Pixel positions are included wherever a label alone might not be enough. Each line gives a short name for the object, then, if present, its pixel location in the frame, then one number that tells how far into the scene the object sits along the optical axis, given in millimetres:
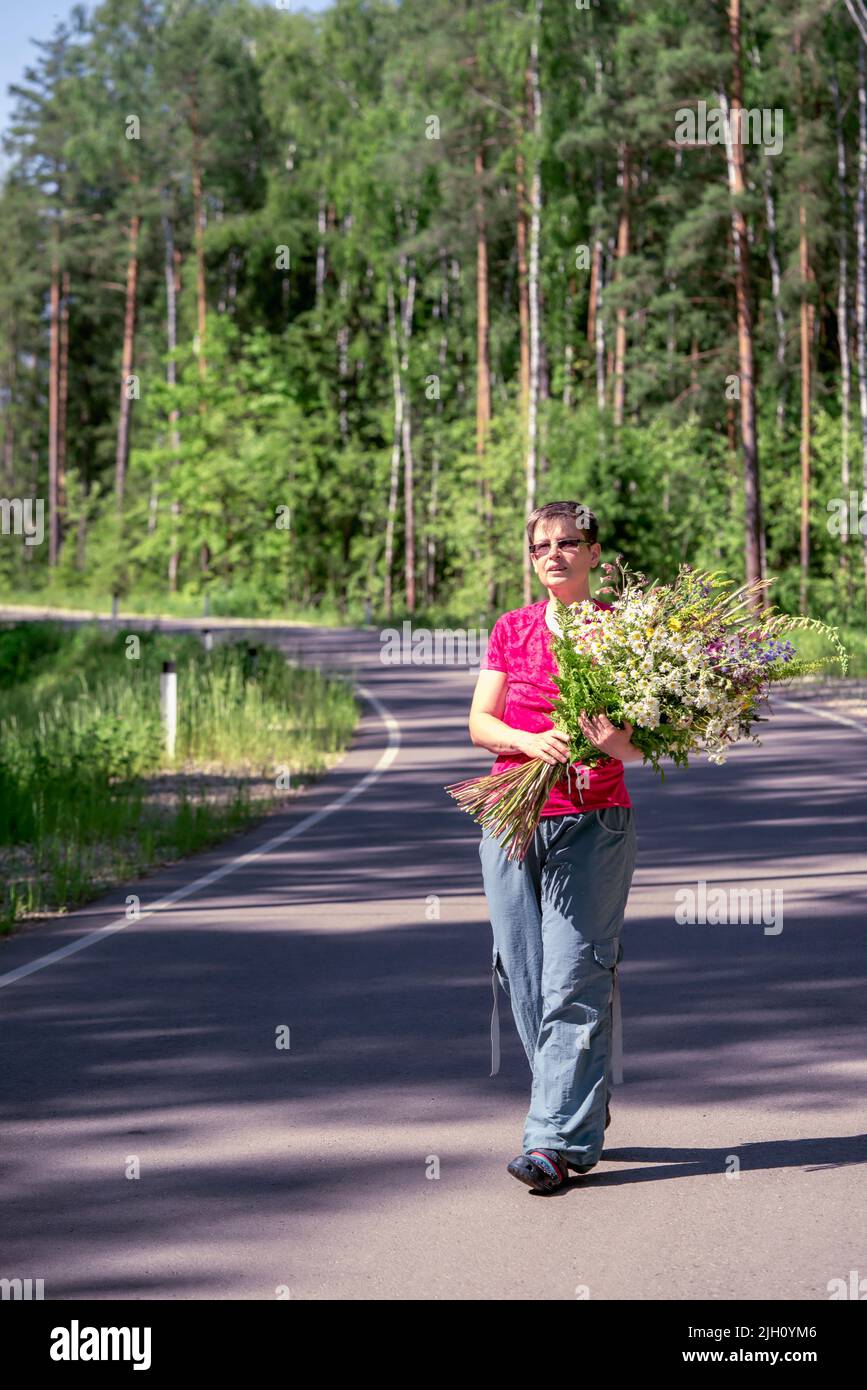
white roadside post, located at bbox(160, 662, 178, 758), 21125
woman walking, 6328
